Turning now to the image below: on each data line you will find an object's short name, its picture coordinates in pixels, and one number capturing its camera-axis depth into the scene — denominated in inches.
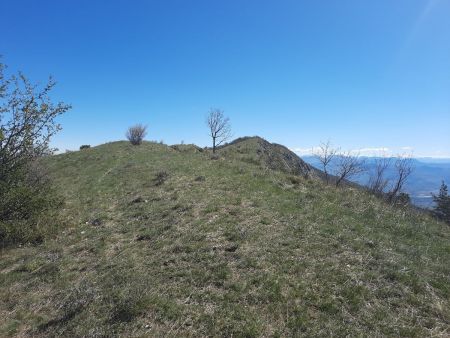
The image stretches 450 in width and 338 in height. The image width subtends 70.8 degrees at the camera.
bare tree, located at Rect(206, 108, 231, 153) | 1797.5
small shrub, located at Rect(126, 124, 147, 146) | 1864.2
